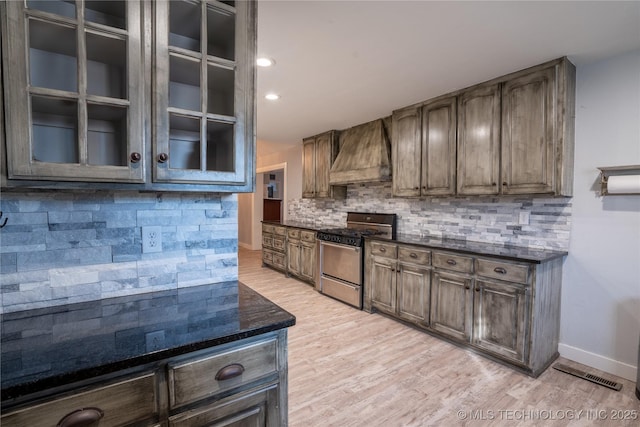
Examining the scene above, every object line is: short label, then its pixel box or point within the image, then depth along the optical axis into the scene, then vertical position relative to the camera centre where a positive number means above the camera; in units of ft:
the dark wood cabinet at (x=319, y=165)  16.25 +2.07
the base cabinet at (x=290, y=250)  16.10 -2.80
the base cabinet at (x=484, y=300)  7.90 -2.88
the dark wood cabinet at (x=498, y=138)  8.02 +2.00
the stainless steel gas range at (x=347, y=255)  12.71 -2.31
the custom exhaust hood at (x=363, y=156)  12.94 +2.10
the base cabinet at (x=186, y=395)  2.78 -2.00
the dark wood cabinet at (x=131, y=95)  3.33 +1.37
